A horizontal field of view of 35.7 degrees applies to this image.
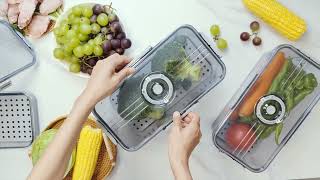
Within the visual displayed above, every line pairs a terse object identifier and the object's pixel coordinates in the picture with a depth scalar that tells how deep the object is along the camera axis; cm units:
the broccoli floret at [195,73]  109
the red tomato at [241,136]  111
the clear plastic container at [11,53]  120
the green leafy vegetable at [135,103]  110
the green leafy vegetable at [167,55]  109
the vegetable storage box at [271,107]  110
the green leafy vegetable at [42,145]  111
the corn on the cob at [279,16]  114
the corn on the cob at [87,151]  112
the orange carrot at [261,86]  111
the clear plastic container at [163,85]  109
